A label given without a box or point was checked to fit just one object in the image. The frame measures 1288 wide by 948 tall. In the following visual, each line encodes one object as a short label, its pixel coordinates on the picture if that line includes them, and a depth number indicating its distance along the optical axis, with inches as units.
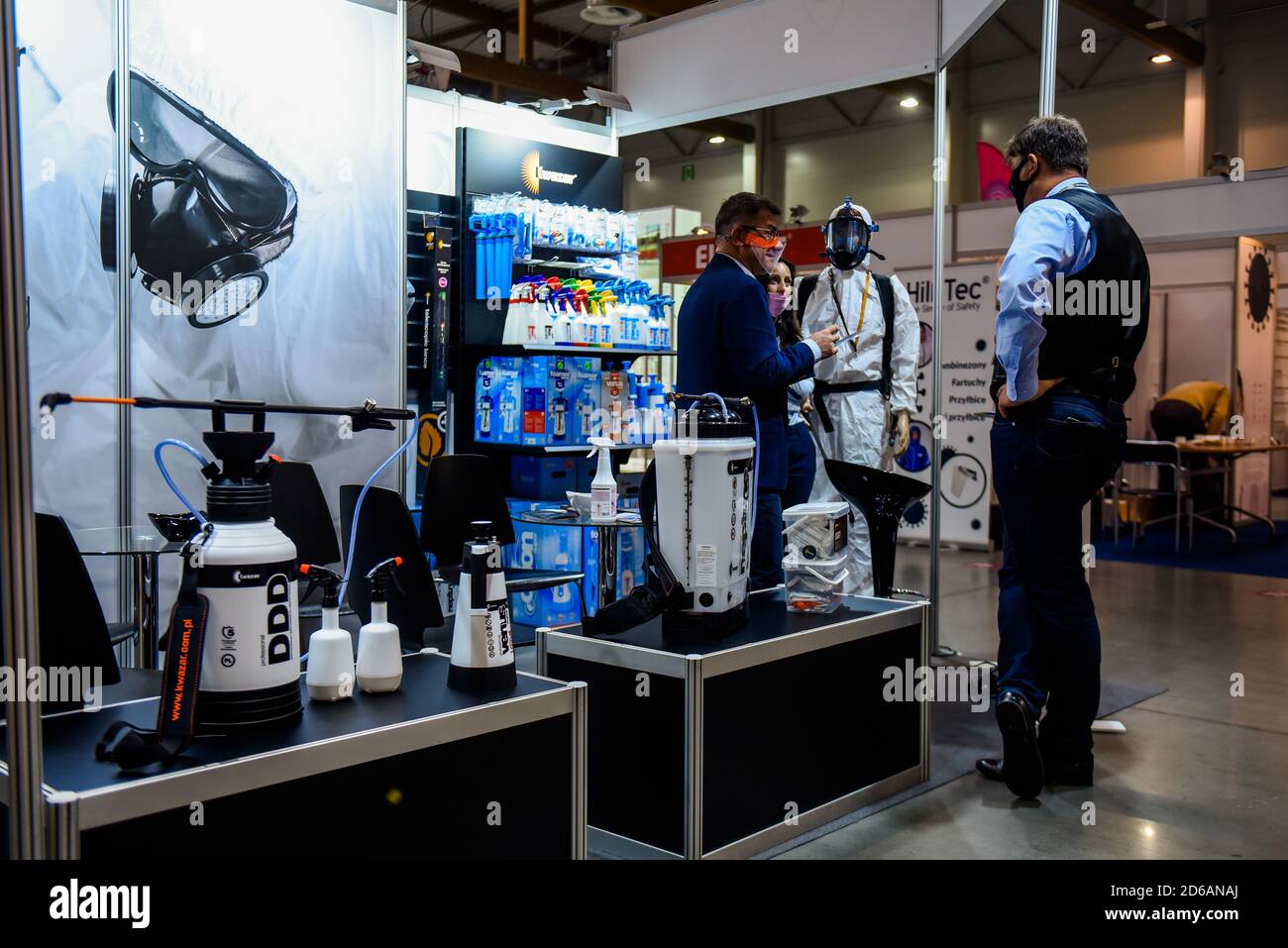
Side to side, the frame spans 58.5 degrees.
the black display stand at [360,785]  58.8
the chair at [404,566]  104.3
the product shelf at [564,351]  207.1
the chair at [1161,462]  345.7
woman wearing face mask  160.2
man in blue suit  124.8
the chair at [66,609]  73.6
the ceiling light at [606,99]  235.9
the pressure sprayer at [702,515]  104.3
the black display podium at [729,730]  97.7
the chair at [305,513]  147.9
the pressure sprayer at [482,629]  75.7
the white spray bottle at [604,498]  170.4
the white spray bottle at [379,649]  74.3
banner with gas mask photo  156.6
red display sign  319.9
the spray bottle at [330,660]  72.8
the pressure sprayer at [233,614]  62.7
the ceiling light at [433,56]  212.1
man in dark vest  119.3
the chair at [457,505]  165.0
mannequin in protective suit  189.3
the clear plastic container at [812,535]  121.8
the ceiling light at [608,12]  298.7
